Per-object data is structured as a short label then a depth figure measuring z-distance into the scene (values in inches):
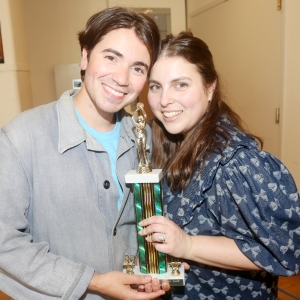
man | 41.0
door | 110.7
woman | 43.9
